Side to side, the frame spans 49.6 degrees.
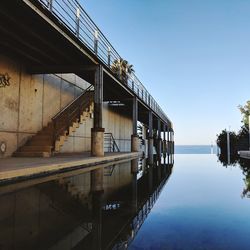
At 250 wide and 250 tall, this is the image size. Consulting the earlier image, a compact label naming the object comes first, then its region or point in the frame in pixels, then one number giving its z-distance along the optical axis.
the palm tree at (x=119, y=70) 18.00
